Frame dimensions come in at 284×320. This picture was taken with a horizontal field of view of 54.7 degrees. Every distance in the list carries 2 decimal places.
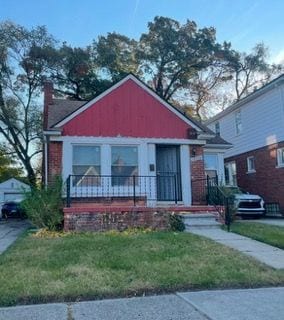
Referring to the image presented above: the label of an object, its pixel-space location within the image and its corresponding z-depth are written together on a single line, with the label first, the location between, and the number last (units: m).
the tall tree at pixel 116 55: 21.01
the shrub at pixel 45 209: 7.83
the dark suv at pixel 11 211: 17.61
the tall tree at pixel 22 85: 18.64
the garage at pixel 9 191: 22.01
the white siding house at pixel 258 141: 12.58
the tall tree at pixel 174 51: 21.73
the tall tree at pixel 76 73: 19.89
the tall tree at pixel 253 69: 24.26
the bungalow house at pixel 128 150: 9.48
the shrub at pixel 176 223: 7.91
